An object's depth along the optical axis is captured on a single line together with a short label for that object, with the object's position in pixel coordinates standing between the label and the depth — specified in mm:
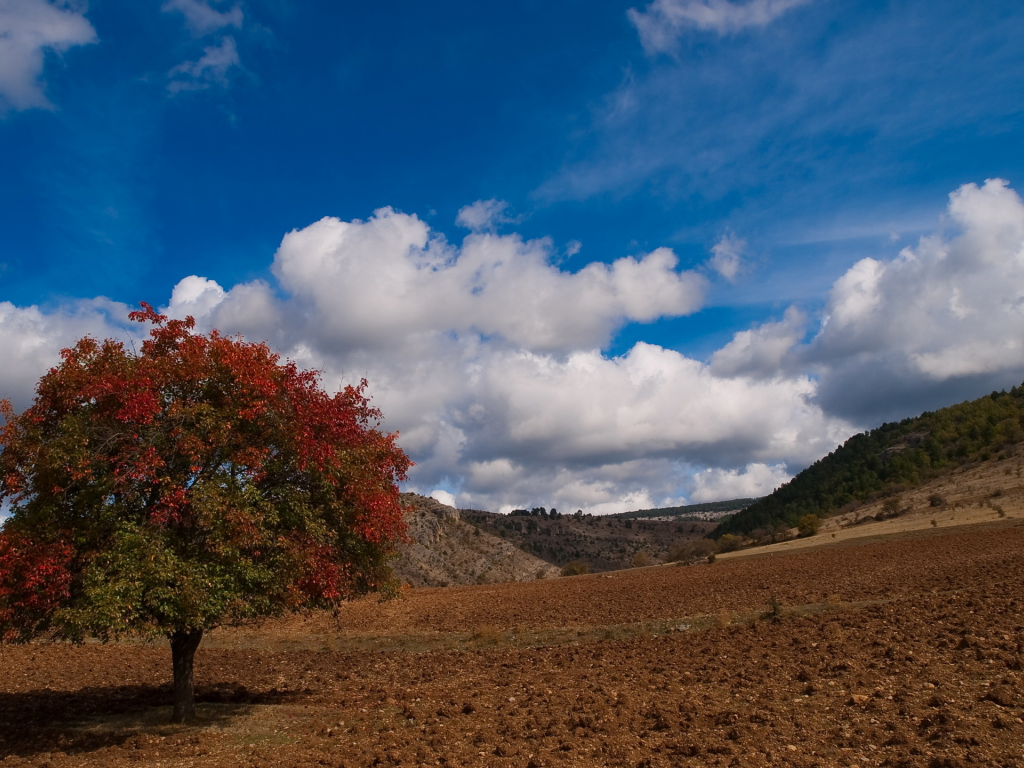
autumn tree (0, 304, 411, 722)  11719
